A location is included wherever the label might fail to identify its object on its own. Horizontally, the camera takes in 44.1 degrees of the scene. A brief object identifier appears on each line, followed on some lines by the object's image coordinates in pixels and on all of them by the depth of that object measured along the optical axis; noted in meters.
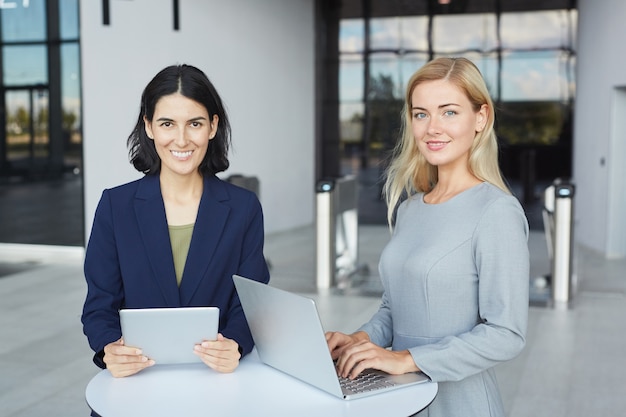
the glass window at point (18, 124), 9.55
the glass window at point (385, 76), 12.40
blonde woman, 1.71
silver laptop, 1.60
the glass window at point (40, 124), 9.50
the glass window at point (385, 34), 12.36
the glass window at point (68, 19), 9.23
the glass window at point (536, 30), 11.59
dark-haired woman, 1.98
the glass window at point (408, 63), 12.33
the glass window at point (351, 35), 12.52
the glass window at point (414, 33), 12.23
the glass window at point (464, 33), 11.91
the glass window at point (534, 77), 11.62
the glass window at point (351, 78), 12.56
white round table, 1.61
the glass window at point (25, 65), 9.44
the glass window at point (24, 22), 9.35
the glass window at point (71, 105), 9.32
